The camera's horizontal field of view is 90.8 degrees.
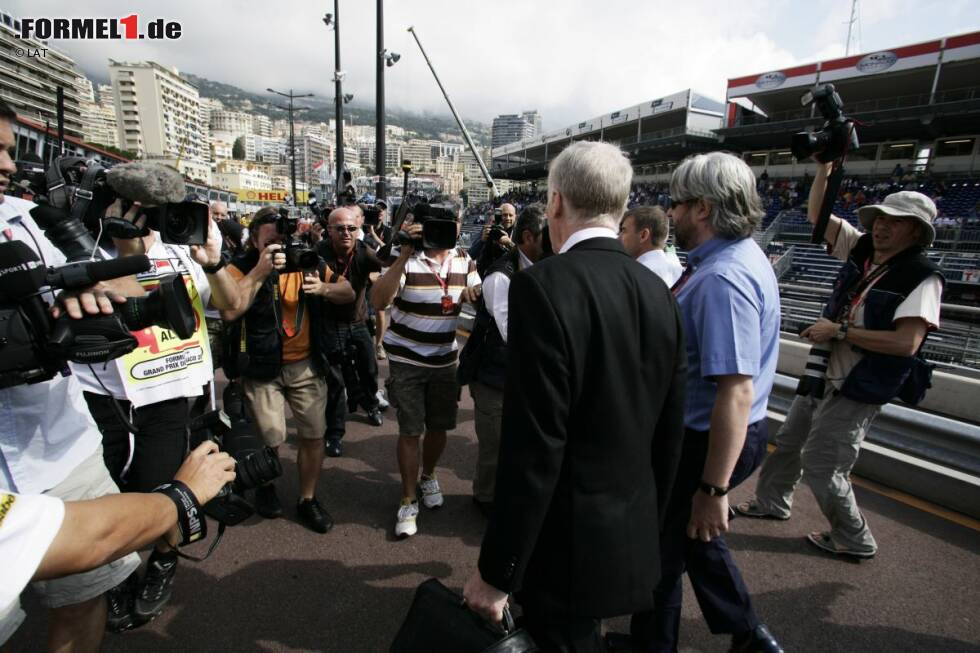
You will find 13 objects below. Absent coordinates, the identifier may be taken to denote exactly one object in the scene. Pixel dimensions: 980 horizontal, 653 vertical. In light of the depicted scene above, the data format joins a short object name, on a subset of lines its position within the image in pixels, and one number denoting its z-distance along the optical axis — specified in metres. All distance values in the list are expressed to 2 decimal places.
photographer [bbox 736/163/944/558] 2.59
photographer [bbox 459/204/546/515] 2.97
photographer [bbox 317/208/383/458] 3.38
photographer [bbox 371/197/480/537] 3.15
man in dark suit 1.27
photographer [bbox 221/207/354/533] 3.06
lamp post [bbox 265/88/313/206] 23.02
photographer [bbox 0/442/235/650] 0.92
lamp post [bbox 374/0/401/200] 10.37
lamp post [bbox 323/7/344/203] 12.95
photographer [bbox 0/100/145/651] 1.60
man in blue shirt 1.78
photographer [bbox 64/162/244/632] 2.27
